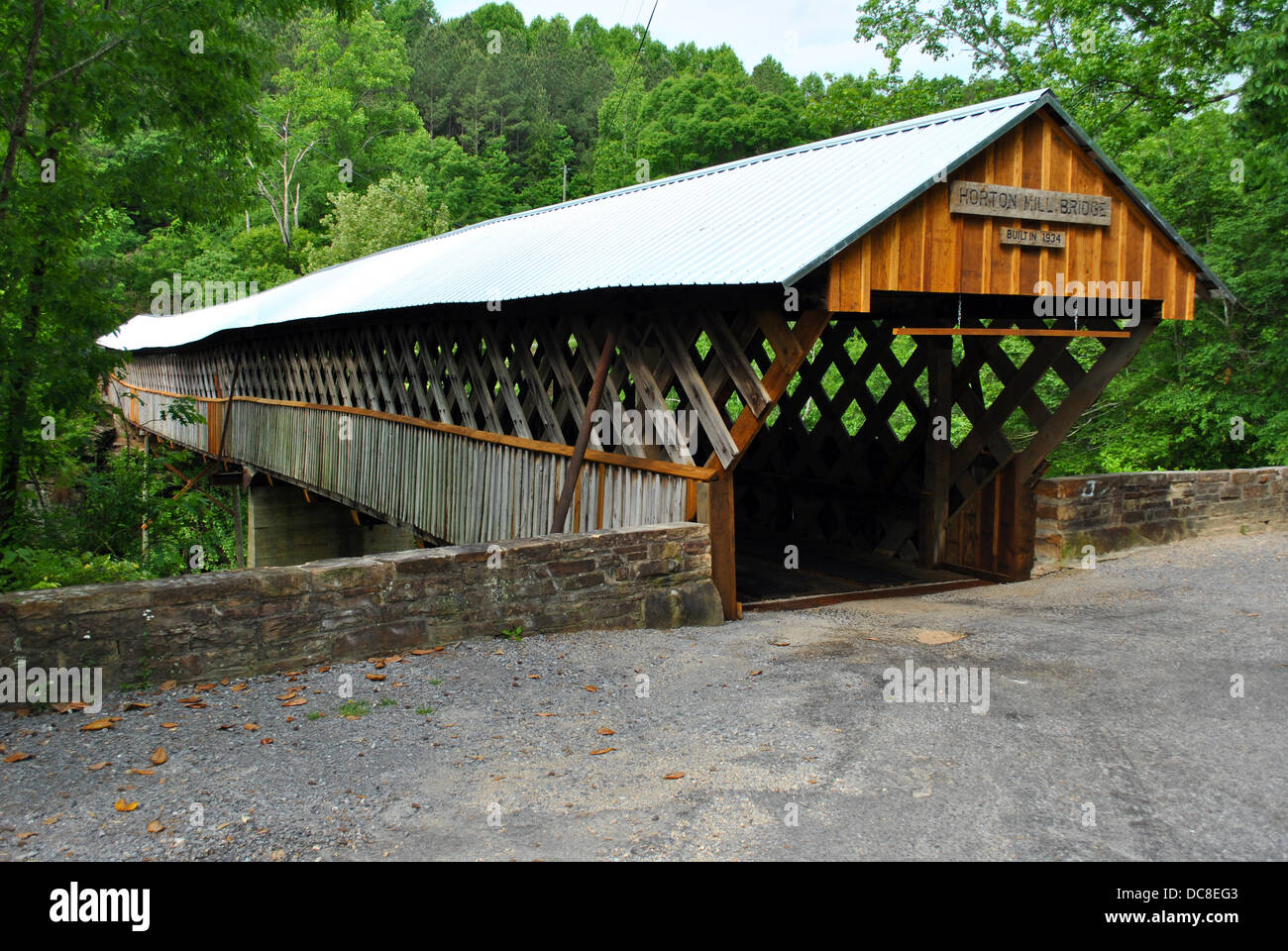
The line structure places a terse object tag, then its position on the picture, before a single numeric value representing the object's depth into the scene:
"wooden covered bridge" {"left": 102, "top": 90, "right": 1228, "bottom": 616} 7.73
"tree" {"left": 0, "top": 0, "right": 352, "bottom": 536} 8.80
